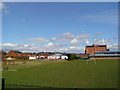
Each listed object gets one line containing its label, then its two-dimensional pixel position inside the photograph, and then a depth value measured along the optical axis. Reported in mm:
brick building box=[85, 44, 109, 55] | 94001
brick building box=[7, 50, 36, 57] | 75601
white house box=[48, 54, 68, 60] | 69855
